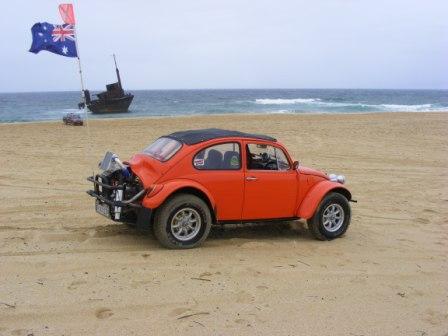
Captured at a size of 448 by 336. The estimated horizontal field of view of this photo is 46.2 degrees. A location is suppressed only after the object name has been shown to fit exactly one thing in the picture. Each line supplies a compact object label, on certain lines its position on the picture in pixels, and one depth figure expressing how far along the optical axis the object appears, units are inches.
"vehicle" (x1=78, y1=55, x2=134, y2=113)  1795.0
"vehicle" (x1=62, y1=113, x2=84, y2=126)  1095.6
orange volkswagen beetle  251.7
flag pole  348.7
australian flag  357.7
